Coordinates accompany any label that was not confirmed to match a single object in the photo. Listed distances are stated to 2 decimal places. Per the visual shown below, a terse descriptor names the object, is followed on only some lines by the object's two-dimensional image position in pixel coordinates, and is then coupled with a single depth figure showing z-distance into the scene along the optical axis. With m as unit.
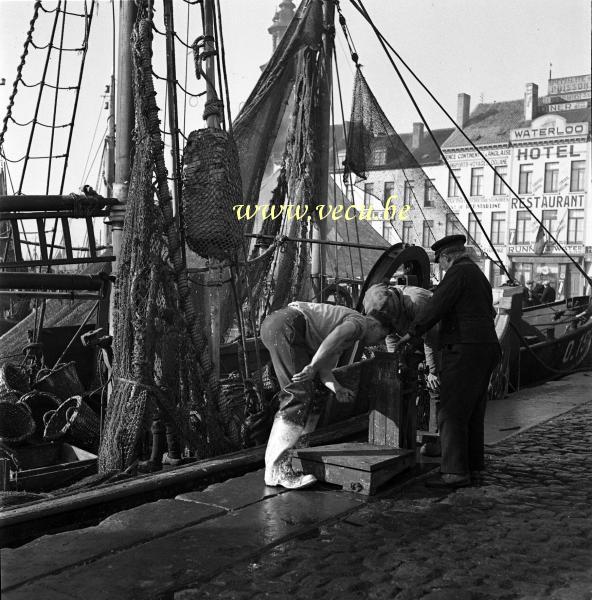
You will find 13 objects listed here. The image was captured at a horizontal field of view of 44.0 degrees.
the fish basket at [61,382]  7.99
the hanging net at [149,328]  5.61
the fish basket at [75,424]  7.17
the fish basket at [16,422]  6.98
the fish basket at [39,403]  7.64
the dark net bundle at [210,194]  5.83
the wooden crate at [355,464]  4.63
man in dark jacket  5.00
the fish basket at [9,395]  7.59
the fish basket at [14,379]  7.87
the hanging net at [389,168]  9.74
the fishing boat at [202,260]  5.66
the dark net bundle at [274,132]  9.48
